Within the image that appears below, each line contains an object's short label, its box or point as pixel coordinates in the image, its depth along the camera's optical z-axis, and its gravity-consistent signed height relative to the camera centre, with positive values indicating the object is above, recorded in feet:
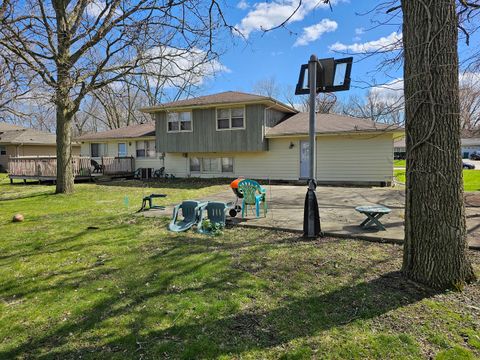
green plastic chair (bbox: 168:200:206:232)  21.93 -3.20
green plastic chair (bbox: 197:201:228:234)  22.22 -3.01
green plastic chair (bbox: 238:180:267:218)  24.06 -1.65
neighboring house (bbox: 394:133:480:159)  176.65 +12.09
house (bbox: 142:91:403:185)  49.98 +4.97
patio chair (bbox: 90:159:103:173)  64.03 +1.33
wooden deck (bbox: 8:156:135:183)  58.70 +0.94
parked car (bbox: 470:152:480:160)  166.50 +6.20
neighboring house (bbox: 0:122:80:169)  98.78 +9.59
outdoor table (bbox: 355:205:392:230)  18.76 -2.64
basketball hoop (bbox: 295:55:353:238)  17.51 +4.80
